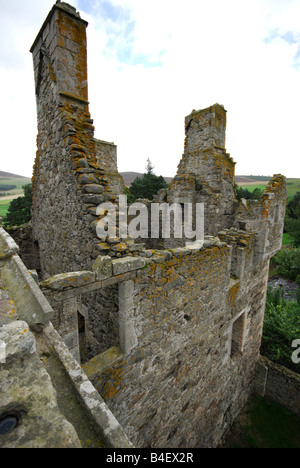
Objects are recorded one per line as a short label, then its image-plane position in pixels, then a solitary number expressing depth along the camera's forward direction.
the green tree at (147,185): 37.43
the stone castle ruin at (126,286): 4.04
